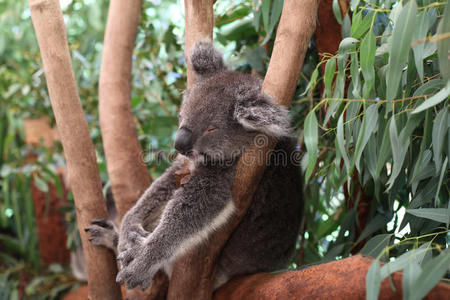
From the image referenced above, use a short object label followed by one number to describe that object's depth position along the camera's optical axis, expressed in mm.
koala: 1765
